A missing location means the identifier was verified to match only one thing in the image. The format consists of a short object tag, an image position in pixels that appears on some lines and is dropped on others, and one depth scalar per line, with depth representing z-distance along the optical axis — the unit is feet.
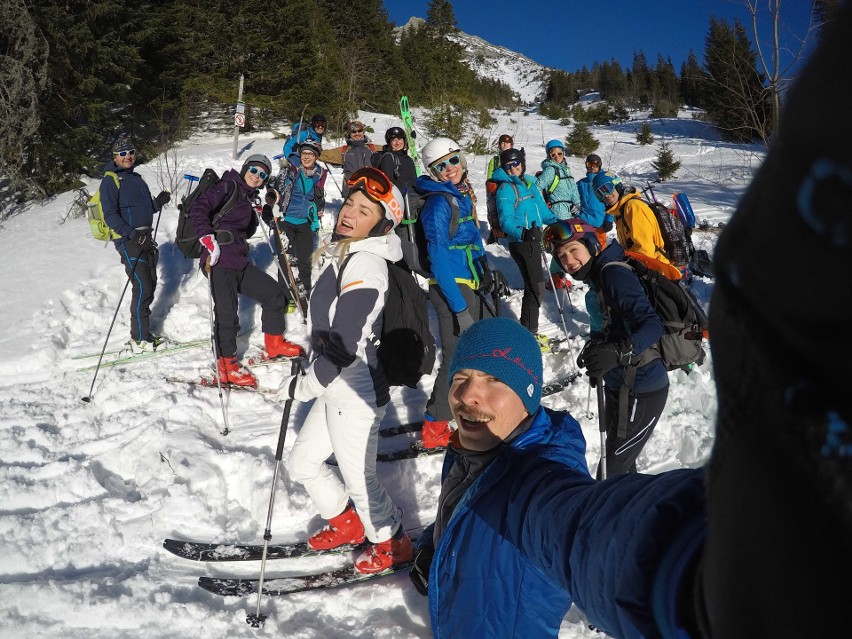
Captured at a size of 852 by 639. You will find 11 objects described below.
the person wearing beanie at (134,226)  18.92
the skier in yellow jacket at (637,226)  17.39
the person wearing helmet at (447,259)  13.78
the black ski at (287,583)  9.88
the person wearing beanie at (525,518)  2.24
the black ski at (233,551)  10.85
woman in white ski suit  9.09
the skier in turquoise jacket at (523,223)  19.75
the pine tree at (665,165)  56.13
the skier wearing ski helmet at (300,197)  23.38
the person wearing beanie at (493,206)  21.52
